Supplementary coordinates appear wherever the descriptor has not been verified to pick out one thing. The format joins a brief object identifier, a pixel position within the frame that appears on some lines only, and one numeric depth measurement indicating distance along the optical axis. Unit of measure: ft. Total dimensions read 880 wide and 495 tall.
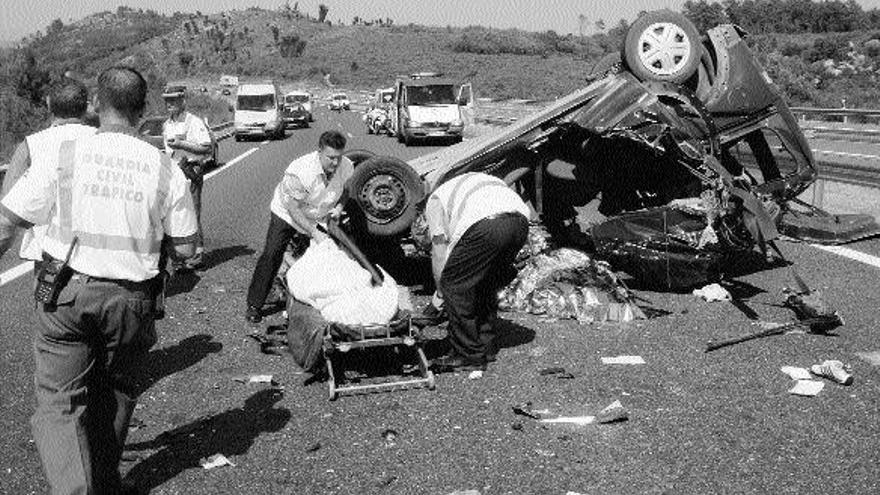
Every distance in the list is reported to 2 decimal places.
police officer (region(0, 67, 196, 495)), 11.72
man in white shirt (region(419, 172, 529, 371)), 19.19
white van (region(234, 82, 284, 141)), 107.76
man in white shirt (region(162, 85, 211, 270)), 30.55
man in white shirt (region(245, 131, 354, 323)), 21.59
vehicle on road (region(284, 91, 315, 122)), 144.91
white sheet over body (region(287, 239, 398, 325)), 18.84
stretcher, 18.35
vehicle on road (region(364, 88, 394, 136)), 108.37
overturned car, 26.04
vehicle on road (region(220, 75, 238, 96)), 254.06
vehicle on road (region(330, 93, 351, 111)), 204.13
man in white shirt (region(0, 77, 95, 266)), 13.16
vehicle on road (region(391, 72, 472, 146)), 88.53
